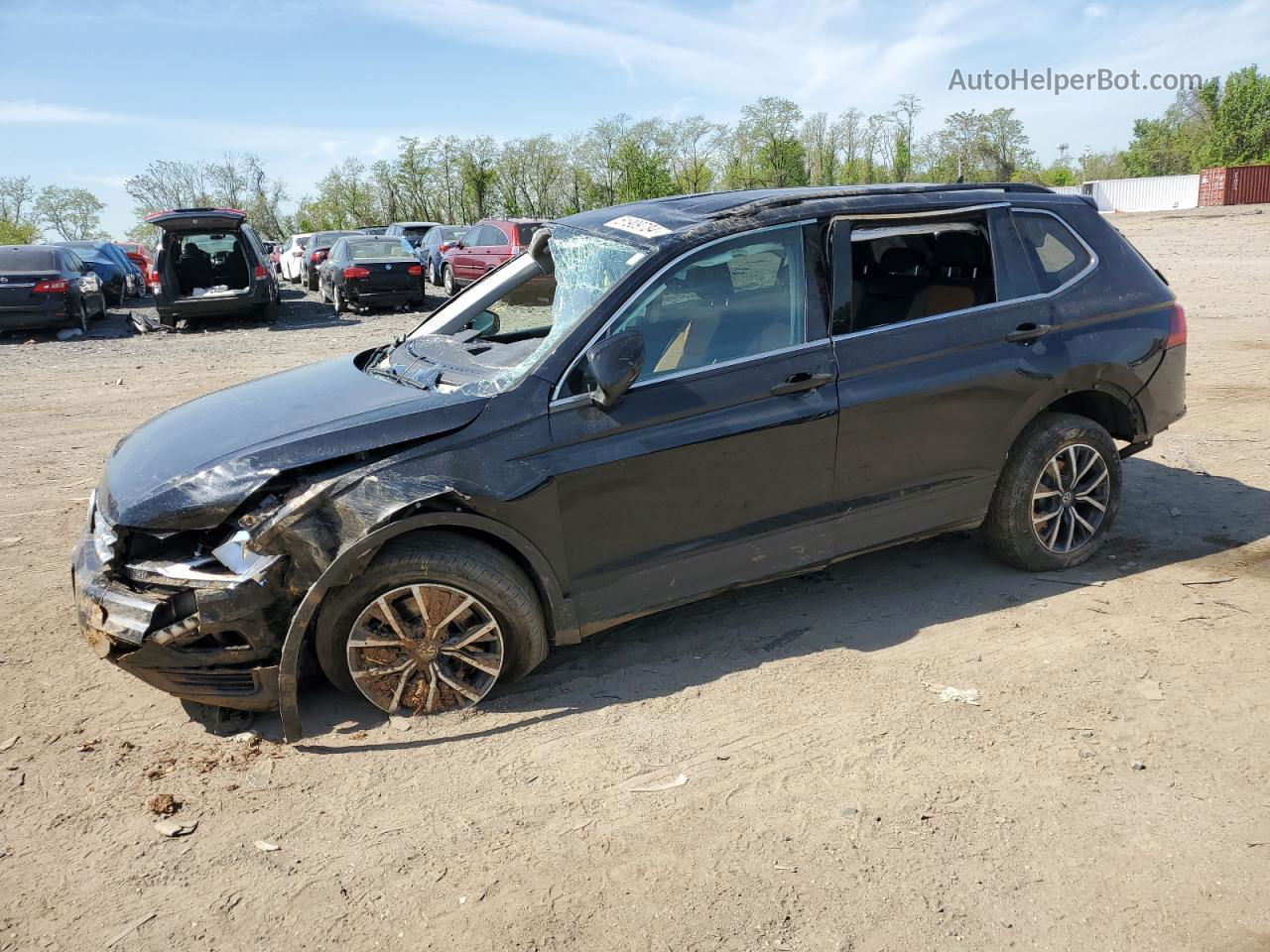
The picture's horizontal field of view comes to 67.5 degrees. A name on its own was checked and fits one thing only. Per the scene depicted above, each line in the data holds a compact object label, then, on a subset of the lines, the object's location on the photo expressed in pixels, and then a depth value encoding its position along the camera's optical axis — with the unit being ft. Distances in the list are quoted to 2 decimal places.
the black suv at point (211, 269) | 53.06
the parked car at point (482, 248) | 64.44
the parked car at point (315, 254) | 81.15
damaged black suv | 11.55
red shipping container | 178.40
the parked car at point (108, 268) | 70.85
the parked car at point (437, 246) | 78.18
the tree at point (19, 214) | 185.37
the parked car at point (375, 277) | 60.18
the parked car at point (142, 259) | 91.81
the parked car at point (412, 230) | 97.50
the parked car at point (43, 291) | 51.75
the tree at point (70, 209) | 243.19
